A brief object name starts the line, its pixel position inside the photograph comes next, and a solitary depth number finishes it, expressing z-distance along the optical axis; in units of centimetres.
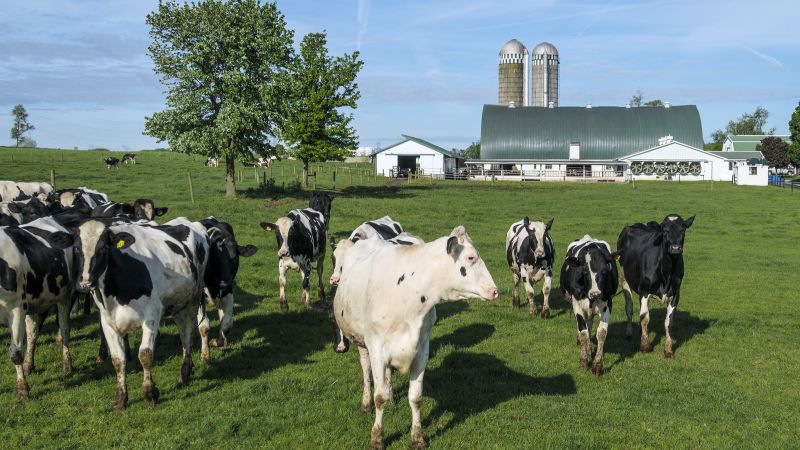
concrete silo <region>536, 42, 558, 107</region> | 13500
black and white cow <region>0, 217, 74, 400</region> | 1012
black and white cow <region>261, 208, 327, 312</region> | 1667
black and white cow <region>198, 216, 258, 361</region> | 1253
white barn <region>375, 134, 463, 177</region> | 8862
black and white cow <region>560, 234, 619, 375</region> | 1186
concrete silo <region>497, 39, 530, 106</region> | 13162
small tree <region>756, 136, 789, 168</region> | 11094
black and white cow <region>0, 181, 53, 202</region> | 2400
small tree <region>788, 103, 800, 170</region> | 9088
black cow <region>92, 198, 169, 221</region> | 1713
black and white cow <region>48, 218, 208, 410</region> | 933
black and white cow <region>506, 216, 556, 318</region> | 1631
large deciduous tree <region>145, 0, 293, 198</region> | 4119
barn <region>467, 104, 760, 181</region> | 8581
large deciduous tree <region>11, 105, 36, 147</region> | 15750
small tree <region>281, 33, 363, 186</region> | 5325
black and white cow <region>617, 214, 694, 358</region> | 1330
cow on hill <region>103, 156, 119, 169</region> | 6541
